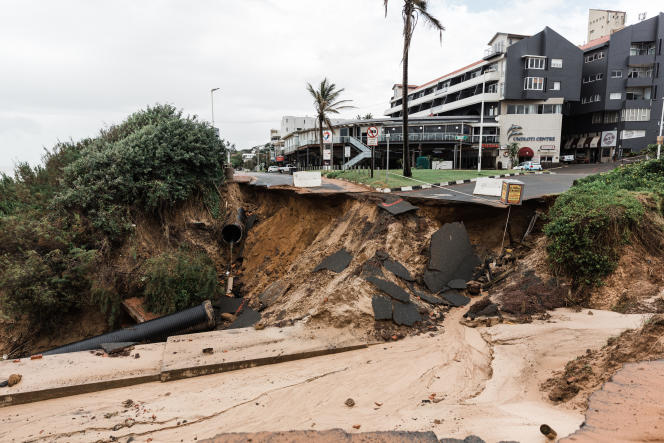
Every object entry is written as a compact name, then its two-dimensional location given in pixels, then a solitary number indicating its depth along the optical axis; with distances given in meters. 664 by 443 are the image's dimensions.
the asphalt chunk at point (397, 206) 10.75
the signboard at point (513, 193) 10.13
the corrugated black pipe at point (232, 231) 16.16
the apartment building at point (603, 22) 50.60
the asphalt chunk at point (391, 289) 8.64
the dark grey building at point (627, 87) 41.12
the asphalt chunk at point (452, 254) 9.89
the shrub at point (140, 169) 13.00
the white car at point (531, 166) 37.00
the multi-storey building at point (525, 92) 42.19
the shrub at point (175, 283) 11.42
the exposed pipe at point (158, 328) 9.17
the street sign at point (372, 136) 15.35
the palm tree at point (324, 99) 29.84
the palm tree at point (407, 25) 16.56
